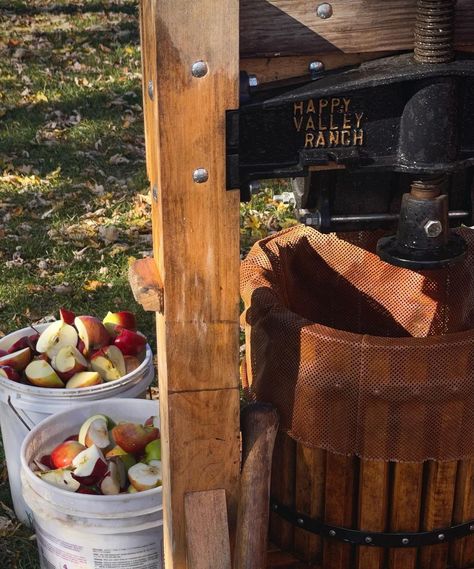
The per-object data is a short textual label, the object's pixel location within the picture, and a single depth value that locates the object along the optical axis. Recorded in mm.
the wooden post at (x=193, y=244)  1870
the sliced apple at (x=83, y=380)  3125
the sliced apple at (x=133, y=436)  2906
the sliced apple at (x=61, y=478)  2757
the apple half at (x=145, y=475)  2754
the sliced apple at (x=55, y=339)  3264
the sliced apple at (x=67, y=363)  3162
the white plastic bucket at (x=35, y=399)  3088
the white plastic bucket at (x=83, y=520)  2695
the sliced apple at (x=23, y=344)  3320
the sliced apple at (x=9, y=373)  3145
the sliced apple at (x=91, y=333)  3299
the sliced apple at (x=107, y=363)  3205
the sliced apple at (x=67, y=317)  3361
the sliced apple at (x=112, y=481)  2748
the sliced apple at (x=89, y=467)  2756
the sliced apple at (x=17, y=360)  3209
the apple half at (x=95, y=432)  2914
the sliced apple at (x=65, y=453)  2867
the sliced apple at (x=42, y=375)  3127
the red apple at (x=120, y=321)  3453
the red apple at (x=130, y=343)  3289
